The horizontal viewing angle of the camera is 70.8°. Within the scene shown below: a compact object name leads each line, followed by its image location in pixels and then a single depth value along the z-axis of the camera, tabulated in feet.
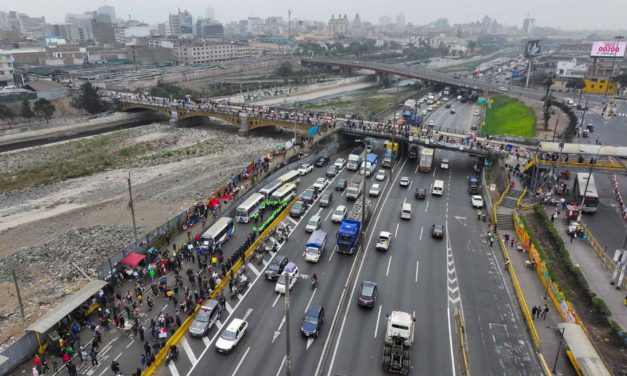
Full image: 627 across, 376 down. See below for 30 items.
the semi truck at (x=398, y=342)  84.58
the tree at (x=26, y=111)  324.86
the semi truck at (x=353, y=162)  206.49
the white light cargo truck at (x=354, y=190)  171.42
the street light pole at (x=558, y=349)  84.74
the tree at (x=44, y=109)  325.32
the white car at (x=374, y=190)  176.35
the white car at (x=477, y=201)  165.90
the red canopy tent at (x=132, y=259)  116.98
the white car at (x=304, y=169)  200.03
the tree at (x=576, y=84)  398.46
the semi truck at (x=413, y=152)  227.61
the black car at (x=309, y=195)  166.30
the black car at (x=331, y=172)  197.57
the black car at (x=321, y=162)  215.72
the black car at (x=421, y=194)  174.29
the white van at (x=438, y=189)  177.68
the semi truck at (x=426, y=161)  205.67
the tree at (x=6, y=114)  317.01
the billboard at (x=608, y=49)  376.23
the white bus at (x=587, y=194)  152.35
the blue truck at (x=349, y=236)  128.47
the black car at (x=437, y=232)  140.81
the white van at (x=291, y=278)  110.42
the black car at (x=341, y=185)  182.39
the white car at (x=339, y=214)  151.51
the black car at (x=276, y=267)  115.85
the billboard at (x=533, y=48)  450.30
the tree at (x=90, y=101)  357.02
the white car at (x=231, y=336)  89.51
